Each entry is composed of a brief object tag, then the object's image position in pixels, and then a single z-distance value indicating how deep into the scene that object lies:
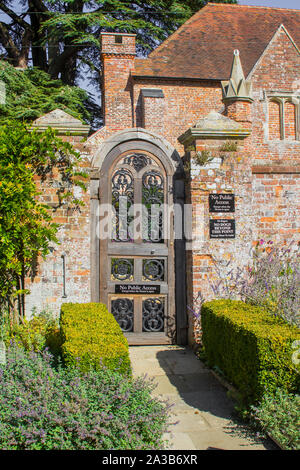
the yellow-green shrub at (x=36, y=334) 5.46
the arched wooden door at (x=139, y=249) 6.72
